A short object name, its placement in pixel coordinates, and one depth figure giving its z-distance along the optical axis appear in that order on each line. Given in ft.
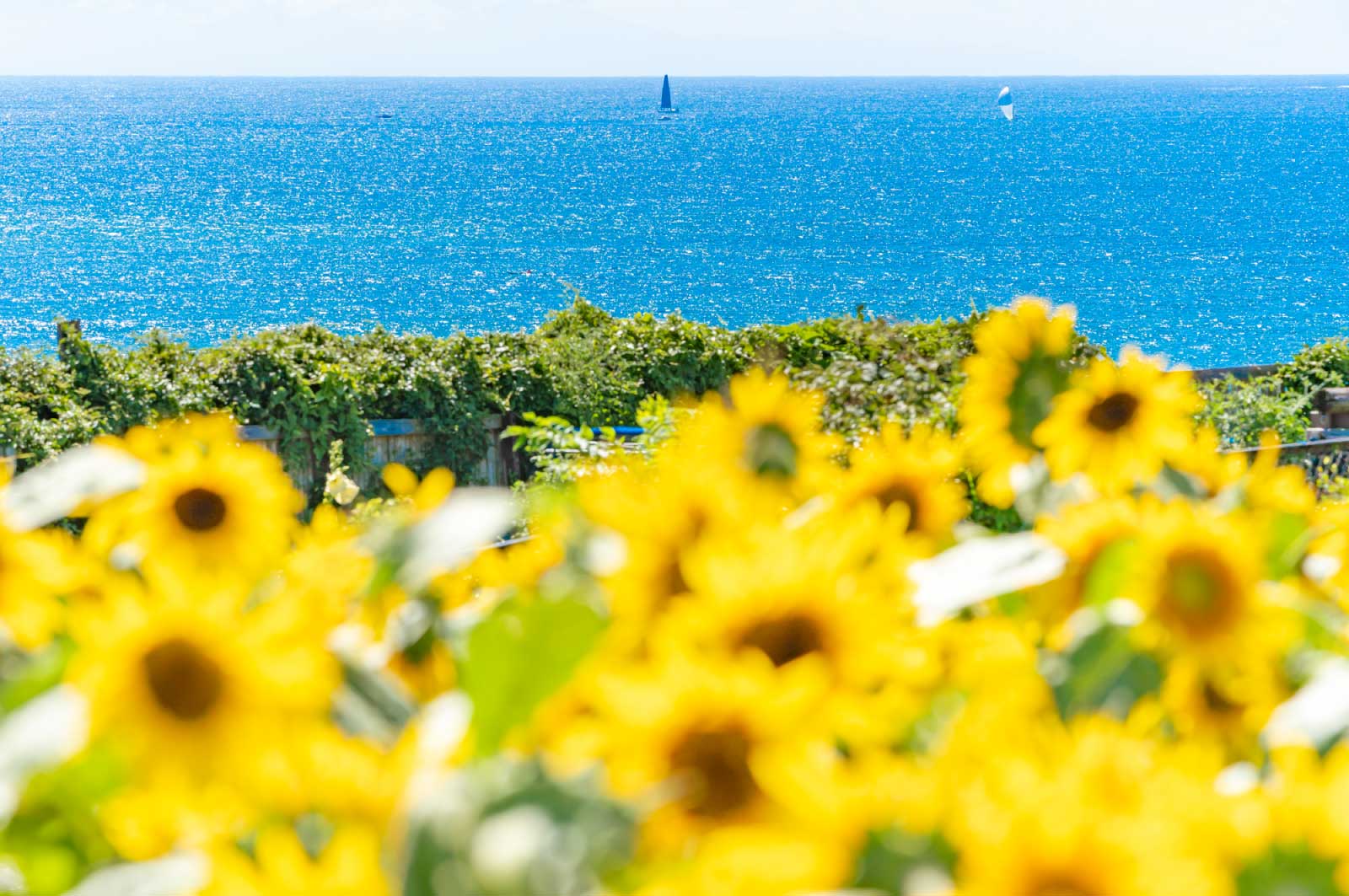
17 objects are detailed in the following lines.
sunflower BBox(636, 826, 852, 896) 17.21
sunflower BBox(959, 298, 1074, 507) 20.32
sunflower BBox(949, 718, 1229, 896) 15.54
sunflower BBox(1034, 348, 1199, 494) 20.06
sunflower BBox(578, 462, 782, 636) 18.62
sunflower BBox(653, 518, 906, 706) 17.97
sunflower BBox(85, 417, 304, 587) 19.40
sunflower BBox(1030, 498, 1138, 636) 18.79
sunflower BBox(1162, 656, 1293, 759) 18.59
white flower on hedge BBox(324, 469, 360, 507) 44.64
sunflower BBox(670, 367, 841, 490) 19.61
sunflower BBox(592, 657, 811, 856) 17.63
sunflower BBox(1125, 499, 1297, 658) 18.46
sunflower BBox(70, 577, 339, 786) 17.97
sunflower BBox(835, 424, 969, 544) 19.69
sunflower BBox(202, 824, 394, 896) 16.78
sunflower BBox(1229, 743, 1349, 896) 16.22
